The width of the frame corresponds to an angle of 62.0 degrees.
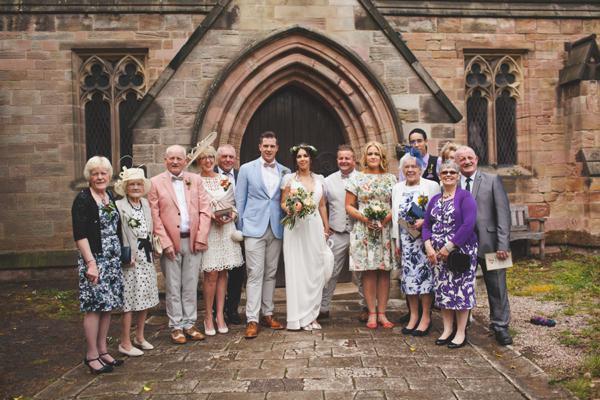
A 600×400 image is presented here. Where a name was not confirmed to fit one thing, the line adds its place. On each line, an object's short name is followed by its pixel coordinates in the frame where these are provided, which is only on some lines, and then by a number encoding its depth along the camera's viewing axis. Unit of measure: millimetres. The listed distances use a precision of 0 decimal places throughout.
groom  5547
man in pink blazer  5211
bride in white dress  5547
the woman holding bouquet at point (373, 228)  5516
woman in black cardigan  4301
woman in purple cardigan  4754
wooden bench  9836
